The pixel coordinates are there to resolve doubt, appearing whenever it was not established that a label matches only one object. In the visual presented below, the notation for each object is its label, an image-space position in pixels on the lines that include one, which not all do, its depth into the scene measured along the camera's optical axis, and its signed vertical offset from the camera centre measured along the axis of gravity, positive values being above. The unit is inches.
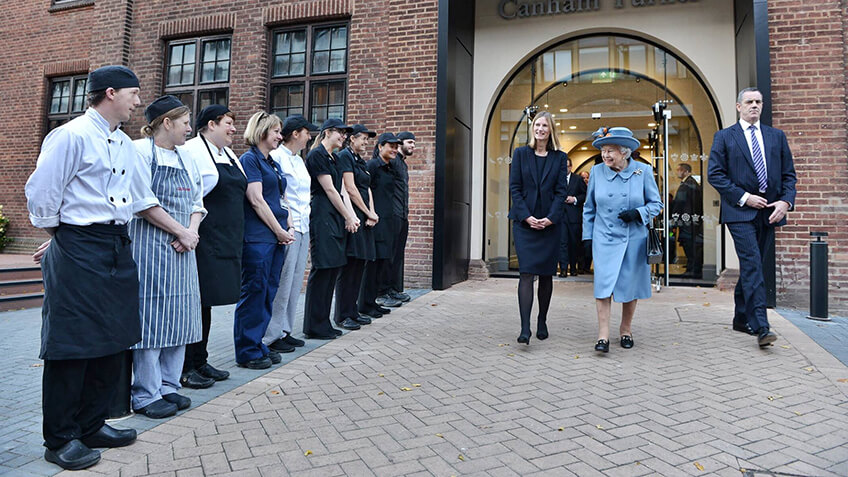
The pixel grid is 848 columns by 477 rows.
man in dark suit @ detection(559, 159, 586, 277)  343.0 +38.2
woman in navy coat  187.0 +25.5
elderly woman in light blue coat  175.9 +16.8
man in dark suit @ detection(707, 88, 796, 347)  185.9 +35.0
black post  233.0 +0.5
